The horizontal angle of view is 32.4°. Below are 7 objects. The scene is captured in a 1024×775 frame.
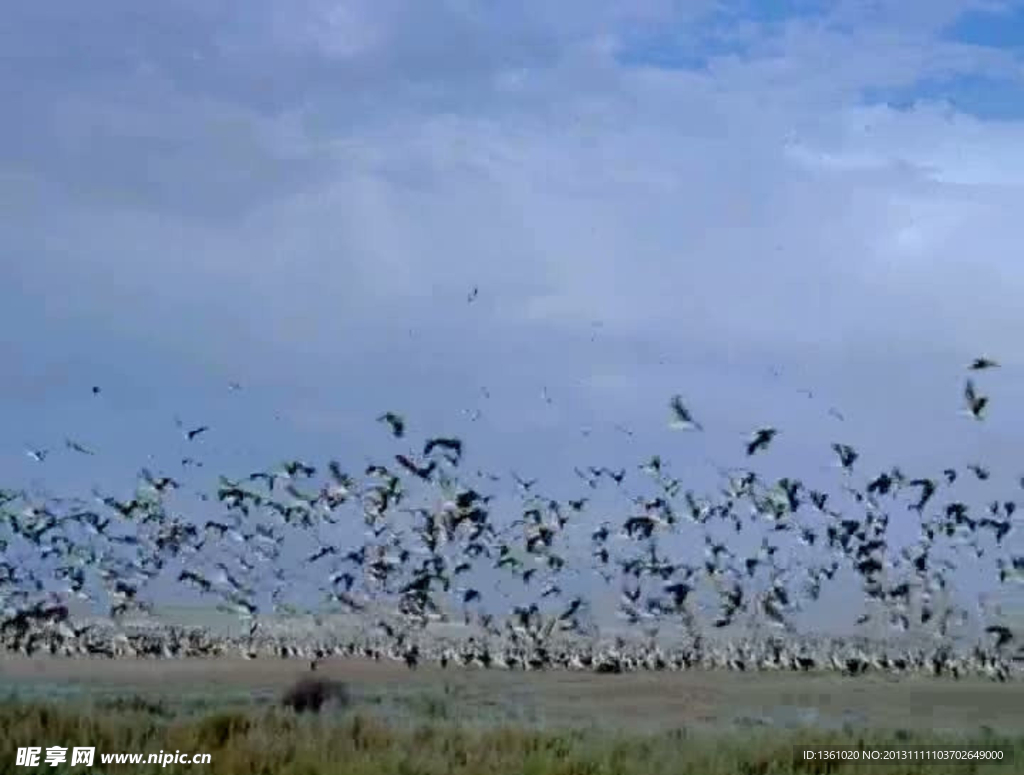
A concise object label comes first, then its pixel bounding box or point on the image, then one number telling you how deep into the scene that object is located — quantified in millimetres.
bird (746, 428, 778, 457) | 27188
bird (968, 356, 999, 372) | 24562
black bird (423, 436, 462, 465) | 29891
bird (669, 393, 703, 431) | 25109
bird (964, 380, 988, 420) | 24547
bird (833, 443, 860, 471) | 28484
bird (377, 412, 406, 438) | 27828
